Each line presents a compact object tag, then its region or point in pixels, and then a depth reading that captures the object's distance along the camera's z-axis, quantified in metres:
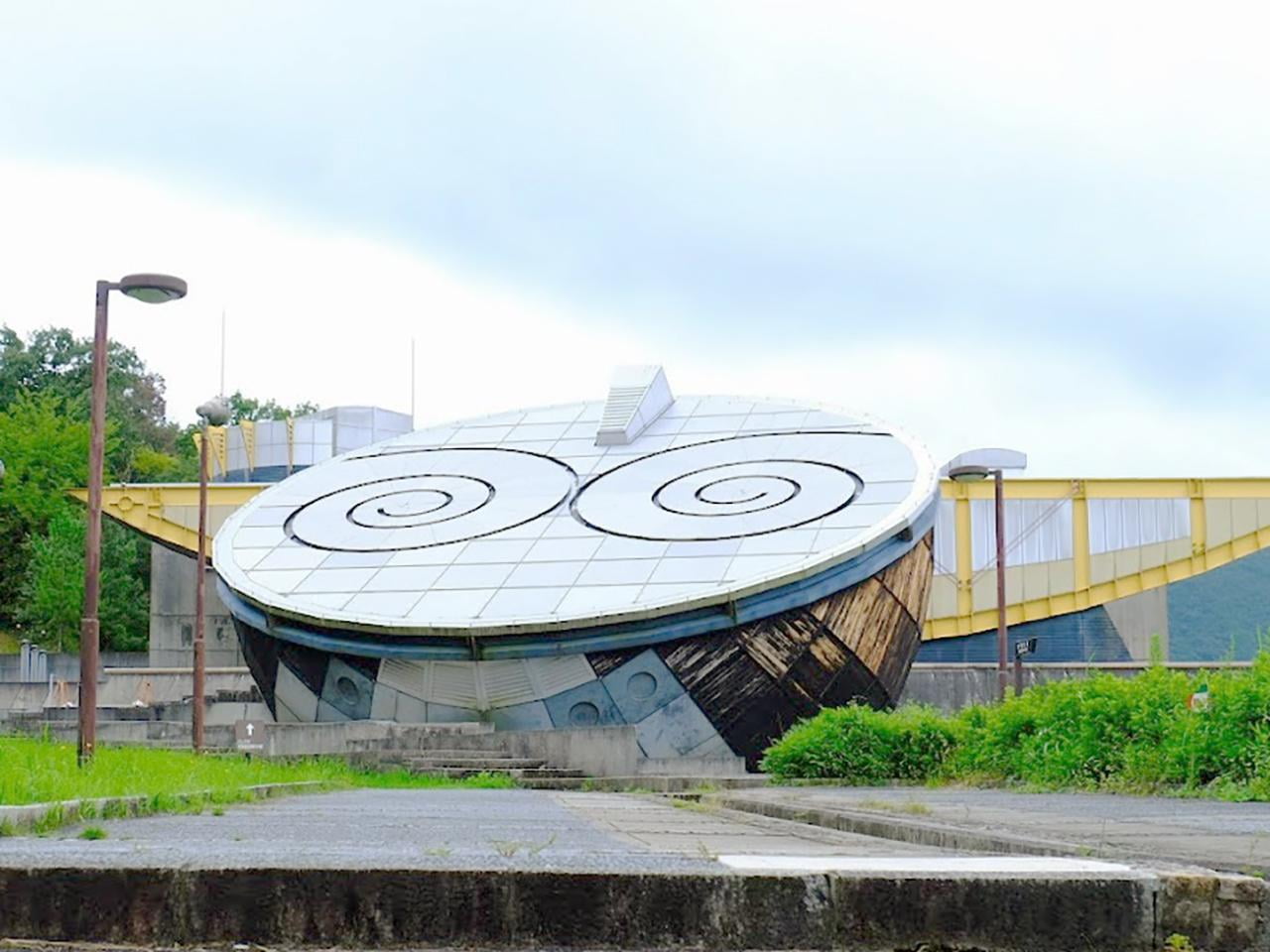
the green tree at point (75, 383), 60.31
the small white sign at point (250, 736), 19.83
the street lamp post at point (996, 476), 21.72
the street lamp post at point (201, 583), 19.95
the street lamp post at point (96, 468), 13.16
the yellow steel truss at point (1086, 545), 36.88
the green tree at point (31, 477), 52.12
